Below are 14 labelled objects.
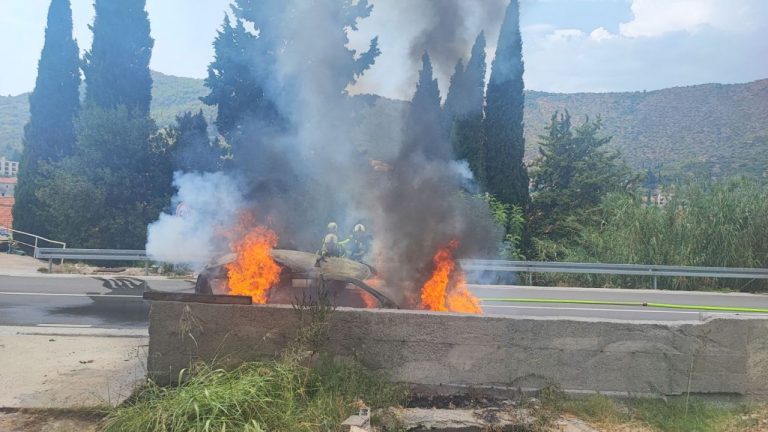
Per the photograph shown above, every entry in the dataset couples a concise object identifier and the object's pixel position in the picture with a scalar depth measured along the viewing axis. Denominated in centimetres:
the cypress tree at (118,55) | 1888
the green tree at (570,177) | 1938
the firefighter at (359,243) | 851
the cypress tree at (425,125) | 1060
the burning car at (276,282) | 602
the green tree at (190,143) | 1587
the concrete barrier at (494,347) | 462
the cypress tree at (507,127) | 1877
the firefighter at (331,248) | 692
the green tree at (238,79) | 1305
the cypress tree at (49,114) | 1997
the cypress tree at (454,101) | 1486
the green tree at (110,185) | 1619
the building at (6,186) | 5538
